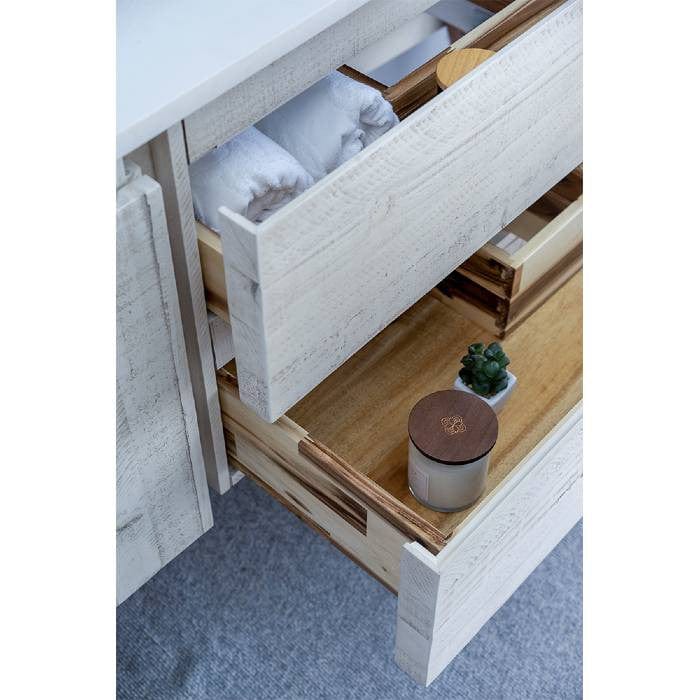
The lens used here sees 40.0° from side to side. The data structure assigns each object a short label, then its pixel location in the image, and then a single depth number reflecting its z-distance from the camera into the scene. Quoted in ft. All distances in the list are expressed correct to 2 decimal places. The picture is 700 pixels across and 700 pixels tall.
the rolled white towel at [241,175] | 2.61
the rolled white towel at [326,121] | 2.82
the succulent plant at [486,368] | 3.19
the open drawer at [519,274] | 3.28
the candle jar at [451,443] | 2.77
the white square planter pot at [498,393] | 3.27
